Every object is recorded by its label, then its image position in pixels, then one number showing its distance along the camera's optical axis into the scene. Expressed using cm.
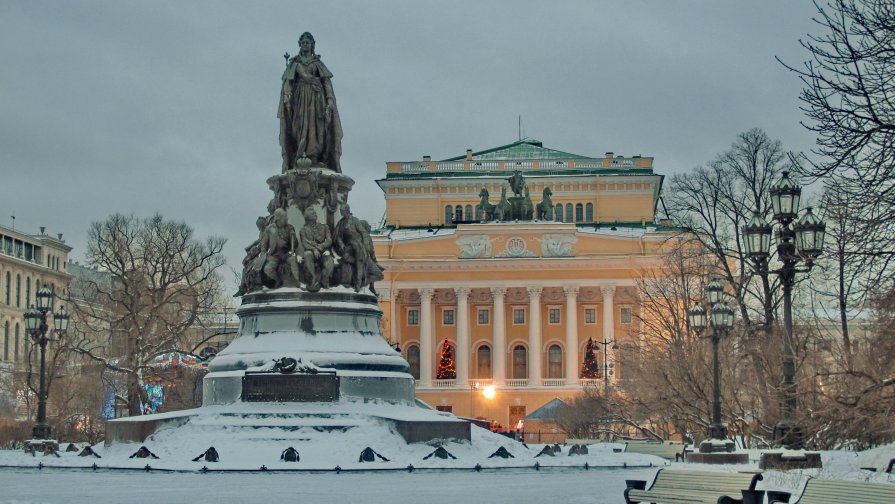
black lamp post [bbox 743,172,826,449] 2223
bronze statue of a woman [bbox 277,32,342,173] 2958
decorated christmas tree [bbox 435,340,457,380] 10019
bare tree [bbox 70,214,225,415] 5472
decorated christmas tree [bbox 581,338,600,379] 9012
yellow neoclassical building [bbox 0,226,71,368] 11688
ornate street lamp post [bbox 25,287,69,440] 3612
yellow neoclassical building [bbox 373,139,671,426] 9788
